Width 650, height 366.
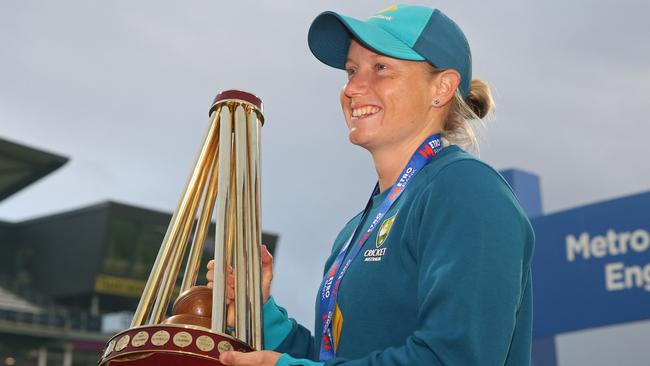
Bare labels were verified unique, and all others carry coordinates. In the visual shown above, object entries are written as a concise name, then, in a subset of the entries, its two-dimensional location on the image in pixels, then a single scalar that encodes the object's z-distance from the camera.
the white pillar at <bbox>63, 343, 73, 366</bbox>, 40.00
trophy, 1.69
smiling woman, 1.66
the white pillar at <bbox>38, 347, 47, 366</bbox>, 39.38
